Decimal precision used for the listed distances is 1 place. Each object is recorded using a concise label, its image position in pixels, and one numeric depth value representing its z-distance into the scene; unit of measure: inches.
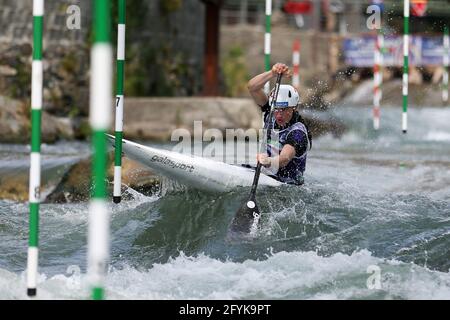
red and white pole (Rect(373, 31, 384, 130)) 1175.0
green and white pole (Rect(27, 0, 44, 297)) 379.6
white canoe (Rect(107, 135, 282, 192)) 596.1
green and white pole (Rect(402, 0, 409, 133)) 829.4
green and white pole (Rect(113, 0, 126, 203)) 613.3
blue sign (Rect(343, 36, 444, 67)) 2239.7
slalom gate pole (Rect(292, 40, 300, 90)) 1438.0
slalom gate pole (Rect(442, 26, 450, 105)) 1403.5
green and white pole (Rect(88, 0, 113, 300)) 288.8
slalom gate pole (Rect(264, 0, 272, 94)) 724.7
